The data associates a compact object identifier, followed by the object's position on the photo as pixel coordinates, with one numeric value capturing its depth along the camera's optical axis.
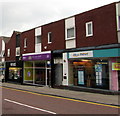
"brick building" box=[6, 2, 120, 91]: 12.57
